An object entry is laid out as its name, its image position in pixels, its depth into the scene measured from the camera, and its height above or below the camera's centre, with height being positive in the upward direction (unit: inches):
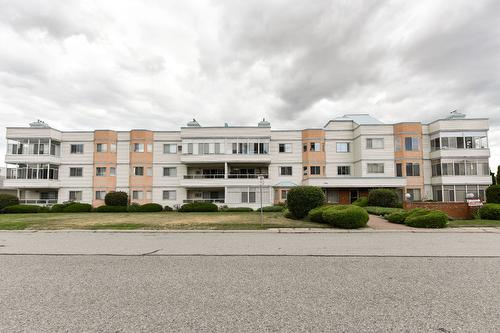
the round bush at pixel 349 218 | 589.6 -67.7
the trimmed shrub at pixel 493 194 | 792.3 -24.2
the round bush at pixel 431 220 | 600.4 -76.5
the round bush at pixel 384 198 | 1071.6 -44.4
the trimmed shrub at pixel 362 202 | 1116.6 -62.2
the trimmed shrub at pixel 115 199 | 1285.7 -45.1
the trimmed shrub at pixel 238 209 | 1217.2 -94.7
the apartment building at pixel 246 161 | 1267.2 +137.0
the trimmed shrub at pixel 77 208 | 1185.4 -79.9
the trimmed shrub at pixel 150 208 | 1201.5 -84.1
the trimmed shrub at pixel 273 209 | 1154.7 -91.5
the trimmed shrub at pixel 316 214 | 673.6 -68.9
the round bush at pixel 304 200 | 748.0 -34.2
